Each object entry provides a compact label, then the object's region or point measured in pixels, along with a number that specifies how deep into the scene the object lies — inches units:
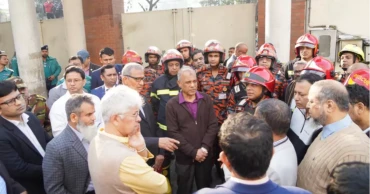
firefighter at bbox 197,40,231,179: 165.9
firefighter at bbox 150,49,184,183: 165.7
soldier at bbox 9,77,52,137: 151.3
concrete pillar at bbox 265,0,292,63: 255.4
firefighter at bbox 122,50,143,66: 224.5
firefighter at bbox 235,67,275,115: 128.8
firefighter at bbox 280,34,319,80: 181.9
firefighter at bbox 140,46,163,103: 188.5
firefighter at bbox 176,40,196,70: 229.5
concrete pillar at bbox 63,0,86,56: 339.3
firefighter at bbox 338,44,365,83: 178.4
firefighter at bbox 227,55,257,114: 152.6
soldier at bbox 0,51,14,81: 250.5
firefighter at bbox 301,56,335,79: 139.1
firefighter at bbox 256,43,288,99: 180.4
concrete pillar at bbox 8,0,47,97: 273.1
